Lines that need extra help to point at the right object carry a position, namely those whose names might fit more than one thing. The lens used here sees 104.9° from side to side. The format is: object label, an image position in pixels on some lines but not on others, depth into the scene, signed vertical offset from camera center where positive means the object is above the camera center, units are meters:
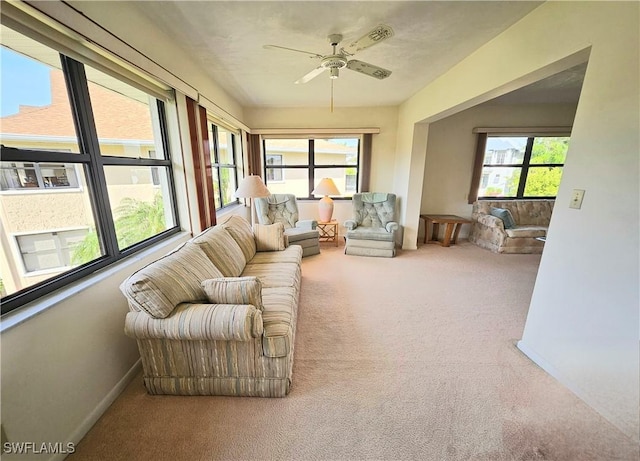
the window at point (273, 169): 4.72 +0.03
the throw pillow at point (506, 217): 4.05 -0.68
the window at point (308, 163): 4.66 +0.17
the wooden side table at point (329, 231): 4.36 -1.05
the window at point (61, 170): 1.11 -0.02
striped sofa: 1.30 -0.88
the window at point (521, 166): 4.41 +0.16
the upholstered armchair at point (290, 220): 3.75 -0.79
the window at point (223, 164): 3.44 +0.09
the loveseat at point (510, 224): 3.93 -0.82
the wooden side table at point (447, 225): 4.22 -0.92
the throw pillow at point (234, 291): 1.45 -0.70
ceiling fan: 1.65 +0.83
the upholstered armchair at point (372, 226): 3.83 -0.87
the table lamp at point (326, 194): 4.11 -0.36
